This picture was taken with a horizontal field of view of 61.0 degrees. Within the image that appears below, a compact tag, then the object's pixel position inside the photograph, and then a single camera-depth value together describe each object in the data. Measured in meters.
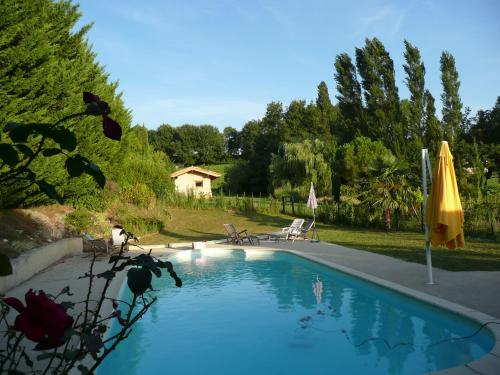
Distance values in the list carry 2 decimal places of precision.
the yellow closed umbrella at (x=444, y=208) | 7.66
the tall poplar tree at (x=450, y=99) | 34.53
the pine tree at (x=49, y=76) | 13.30
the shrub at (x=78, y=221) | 16.58
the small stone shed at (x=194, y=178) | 43.58
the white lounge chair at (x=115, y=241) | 14.14
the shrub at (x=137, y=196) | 23.30
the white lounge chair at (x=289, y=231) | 17.14
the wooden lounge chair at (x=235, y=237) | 16.44
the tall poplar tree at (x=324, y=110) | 55.38
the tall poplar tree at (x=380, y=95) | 37.81
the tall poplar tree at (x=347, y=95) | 42.93
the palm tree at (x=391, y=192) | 19.03
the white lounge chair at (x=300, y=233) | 16.78
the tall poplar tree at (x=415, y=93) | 35.69
